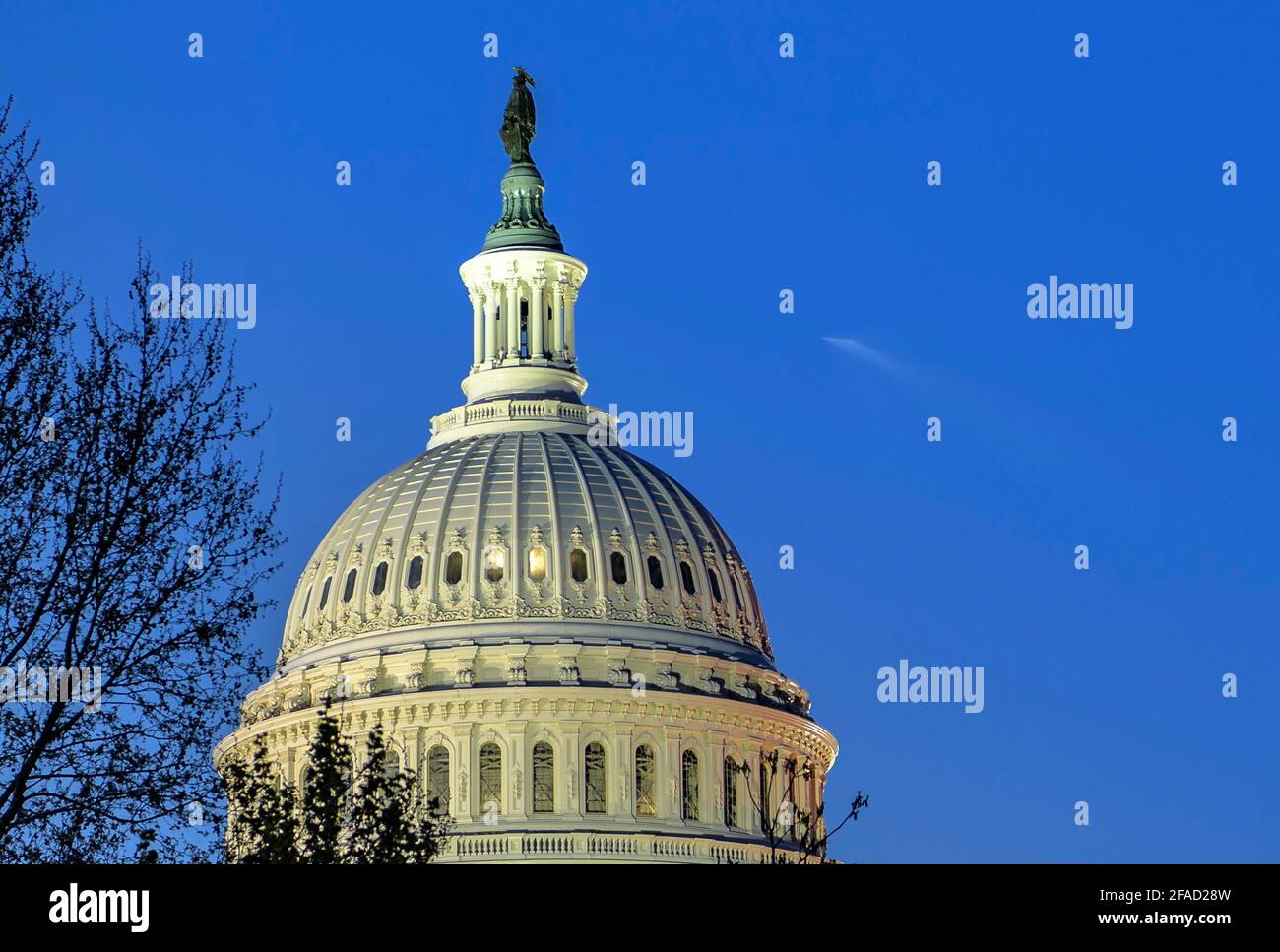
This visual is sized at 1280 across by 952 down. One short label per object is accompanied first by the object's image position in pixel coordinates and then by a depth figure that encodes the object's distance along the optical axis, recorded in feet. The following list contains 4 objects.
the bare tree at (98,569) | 146.92
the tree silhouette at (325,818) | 196.34
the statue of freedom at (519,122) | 543.39
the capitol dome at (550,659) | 453.17
